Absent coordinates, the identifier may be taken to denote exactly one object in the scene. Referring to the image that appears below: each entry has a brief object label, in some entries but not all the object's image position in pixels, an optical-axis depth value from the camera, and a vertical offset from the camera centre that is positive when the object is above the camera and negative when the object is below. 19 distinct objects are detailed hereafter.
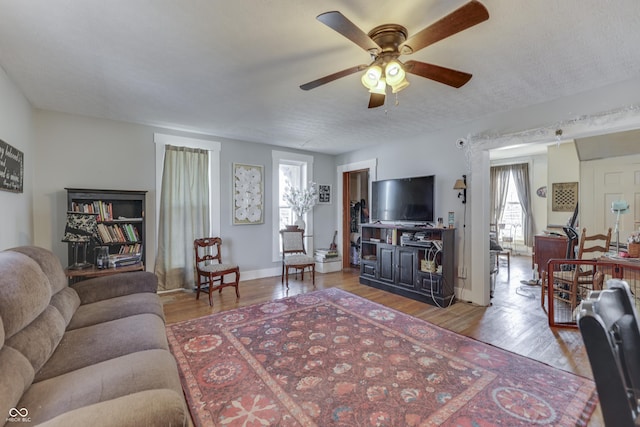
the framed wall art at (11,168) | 2.24 +0.35
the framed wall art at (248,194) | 4.69 +0.25
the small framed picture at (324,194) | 5.70 +0.30
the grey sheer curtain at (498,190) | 7.41 +0.49
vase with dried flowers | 5.23 +0.16
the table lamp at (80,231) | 2.97 -0.24
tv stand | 3.66 -0.79
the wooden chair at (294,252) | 4.46 -0.76
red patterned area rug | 1.68 -1.22
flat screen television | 4.10 +0.14
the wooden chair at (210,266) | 3.74 -0.80
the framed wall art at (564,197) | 5.52 +0.24
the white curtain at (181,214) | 4.03 -0.08
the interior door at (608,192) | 4.27 +0.27
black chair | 0.72 -0.41
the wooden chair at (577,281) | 3.10 -0.84
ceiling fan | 1.38 +0.92
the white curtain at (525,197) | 6.98 +0.28
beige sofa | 1.01 -0.76
